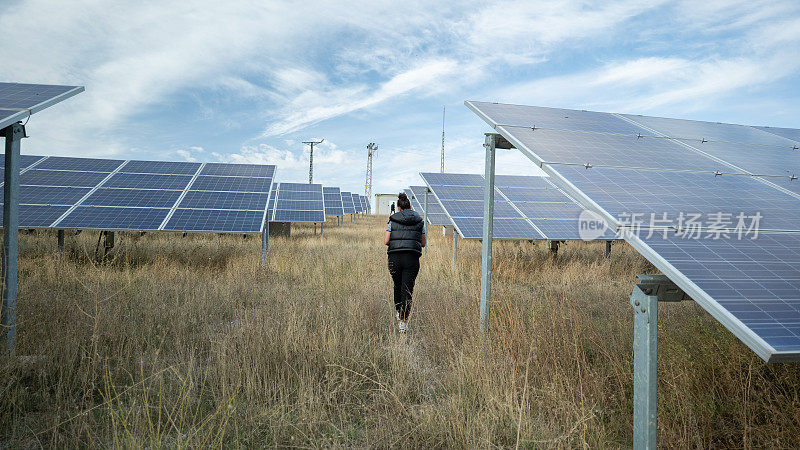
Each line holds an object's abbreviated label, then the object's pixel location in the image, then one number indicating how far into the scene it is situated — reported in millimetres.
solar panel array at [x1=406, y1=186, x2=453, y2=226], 19281
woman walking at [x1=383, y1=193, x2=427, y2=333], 7578
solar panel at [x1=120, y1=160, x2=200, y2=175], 15633
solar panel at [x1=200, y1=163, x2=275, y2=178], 16359
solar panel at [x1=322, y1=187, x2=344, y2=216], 30117
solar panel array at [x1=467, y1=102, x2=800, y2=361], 2717
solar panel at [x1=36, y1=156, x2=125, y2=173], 15164
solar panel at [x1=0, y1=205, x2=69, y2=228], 10660
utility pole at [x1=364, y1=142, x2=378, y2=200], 69644
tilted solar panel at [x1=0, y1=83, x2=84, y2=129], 4844
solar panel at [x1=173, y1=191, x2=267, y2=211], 13023
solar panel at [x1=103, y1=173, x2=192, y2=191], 13930
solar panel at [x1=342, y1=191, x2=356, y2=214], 37478
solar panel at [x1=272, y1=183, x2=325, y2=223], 21580
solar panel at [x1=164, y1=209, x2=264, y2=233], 11285
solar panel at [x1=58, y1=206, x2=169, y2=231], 10828
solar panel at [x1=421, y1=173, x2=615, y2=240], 12607
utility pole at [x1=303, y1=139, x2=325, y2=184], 53738
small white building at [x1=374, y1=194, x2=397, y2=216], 79750
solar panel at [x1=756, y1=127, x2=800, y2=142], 9706
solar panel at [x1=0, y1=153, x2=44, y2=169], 15506
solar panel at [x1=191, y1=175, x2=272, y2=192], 14637
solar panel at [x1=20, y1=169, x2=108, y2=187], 13562
